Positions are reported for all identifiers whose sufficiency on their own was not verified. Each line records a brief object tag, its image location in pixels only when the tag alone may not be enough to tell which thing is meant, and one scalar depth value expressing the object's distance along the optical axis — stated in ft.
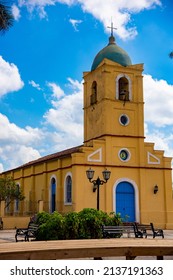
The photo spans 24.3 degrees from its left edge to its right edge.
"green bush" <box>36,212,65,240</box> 45.70
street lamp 62.69
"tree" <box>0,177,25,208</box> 96.02
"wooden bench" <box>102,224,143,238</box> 47.69
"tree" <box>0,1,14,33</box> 44.09
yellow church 88.33
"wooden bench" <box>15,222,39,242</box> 49.39
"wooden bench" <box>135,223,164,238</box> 54.67
